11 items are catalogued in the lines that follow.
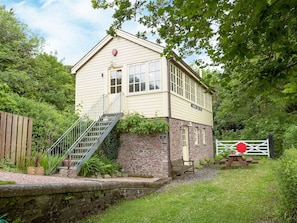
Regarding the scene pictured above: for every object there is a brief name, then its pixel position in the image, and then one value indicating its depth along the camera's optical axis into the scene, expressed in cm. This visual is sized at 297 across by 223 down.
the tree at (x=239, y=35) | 279
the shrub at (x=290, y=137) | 1366
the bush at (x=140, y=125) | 998
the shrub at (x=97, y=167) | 863
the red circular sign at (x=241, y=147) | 1485
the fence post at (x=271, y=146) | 1737
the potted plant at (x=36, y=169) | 758
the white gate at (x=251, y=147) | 1788
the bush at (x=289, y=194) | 351
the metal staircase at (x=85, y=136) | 856
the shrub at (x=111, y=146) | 1095
